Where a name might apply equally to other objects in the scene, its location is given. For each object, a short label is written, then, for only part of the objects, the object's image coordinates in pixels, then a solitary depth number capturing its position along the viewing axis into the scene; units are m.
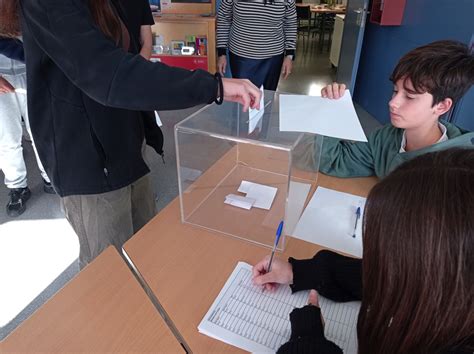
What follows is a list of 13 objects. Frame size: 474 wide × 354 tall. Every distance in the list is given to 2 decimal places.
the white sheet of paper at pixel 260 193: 1.03
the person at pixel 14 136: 1.89
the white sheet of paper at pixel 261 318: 0.64
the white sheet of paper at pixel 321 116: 0.86
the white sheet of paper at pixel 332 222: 0.88
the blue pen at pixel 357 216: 0.93
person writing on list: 0.43
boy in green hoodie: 1.02
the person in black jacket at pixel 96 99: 0.65
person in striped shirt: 2.17
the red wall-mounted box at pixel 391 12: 2.87
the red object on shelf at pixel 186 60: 3.40
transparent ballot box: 0.91
